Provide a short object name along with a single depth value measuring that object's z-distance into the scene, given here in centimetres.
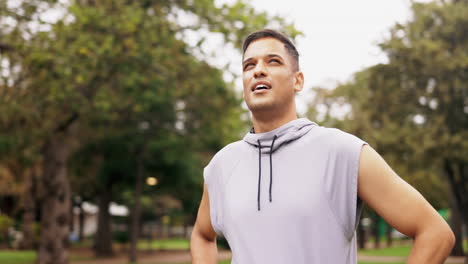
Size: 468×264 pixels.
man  201
